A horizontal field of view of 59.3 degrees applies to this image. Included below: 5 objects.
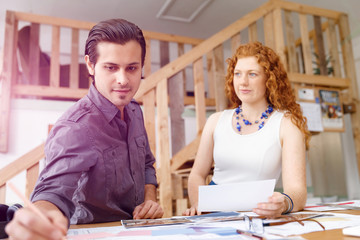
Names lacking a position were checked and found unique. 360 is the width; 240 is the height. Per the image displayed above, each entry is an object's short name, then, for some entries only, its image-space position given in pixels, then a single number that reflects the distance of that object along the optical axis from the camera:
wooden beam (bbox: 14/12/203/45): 3.43
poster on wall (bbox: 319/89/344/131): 3.07
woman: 1.25
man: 0.73
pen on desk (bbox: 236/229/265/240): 0.52
